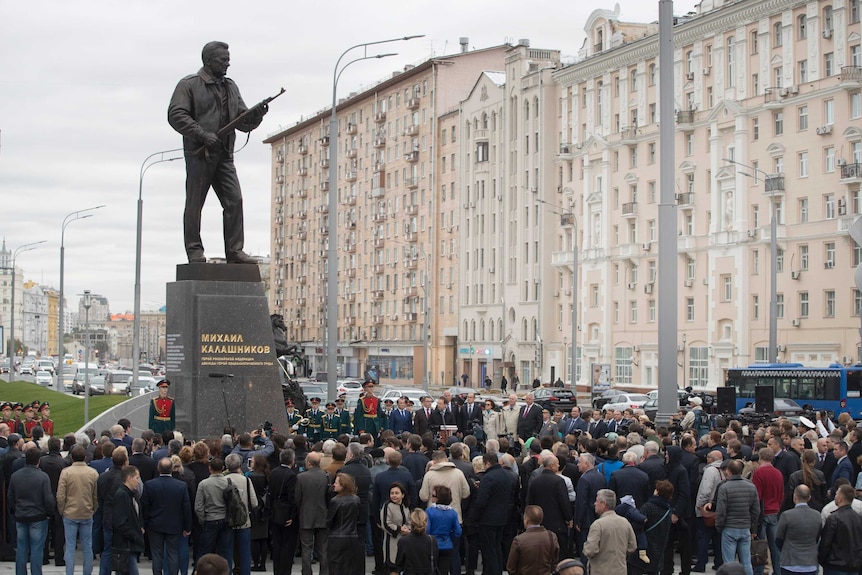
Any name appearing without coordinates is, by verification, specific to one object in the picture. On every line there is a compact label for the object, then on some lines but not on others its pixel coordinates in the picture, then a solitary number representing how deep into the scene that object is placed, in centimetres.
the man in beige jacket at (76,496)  1304
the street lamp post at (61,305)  5977
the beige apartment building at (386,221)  9325
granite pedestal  1900
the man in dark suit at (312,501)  1319
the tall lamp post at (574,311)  6145
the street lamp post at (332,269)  3291
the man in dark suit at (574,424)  2098
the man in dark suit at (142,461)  1393
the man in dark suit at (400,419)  2242
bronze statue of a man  1983
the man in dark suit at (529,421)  2227
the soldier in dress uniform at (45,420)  2125
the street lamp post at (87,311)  4050
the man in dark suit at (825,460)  1589
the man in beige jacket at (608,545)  1091
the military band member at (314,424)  2273
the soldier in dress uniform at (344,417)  2259
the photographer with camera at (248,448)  1447
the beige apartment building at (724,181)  5691
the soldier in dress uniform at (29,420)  2070
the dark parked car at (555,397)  5006
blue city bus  4575
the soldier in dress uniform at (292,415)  2378
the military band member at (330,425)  2250
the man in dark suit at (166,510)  1269
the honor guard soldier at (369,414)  2281
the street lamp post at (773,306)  5003
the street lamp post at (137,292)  4903
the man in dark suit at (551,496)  1309
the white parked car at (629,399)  5000
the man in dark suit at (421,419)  2216
